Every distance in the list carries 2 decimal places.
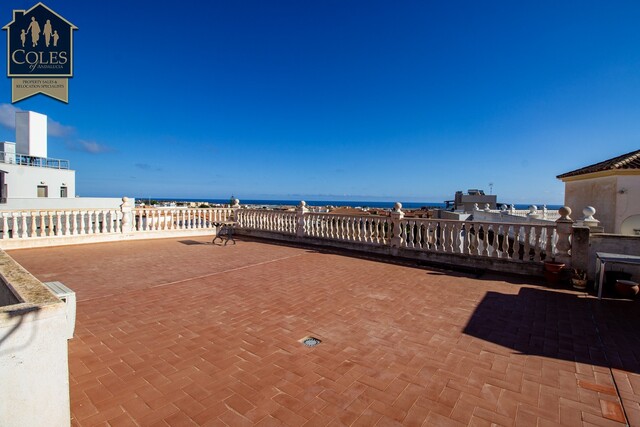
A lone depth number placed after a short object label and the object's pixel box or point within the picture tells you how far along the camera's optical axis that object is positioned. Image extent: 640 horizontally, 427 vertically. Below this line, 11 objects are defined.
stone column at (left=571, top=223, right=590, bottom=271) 5.88
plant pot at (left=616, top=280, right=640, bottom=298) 4.95
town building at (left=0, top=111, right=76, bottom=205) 20.67
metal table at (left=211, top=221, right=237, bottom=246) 10.91
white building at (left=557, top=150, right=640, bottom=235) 10.33
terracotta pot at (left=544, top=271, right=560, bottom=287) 5.81
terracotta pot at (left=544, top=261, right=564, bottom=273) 5.77
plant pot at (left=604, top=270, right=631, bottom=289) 5.31
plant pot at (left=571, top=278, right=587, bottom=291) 5.47
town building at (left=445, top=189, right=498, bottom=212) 31.59
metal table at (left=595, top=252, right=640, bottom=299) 4.75
